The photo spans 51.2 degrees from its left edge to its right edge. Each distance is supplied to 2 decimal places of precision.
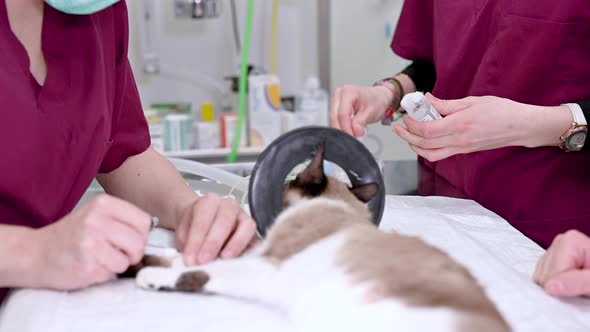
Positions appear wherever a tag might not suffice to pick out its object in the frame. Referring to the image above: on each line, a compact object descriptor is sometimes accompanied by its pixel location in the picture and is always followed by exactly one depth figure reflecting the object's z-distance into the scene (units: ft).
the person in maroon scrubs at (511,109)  3.31
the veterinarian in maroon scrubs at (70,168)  2.26
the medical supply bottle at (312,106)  7.77
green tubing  7.43
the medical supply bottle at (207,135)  7.55
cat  1.76
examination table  2.09
